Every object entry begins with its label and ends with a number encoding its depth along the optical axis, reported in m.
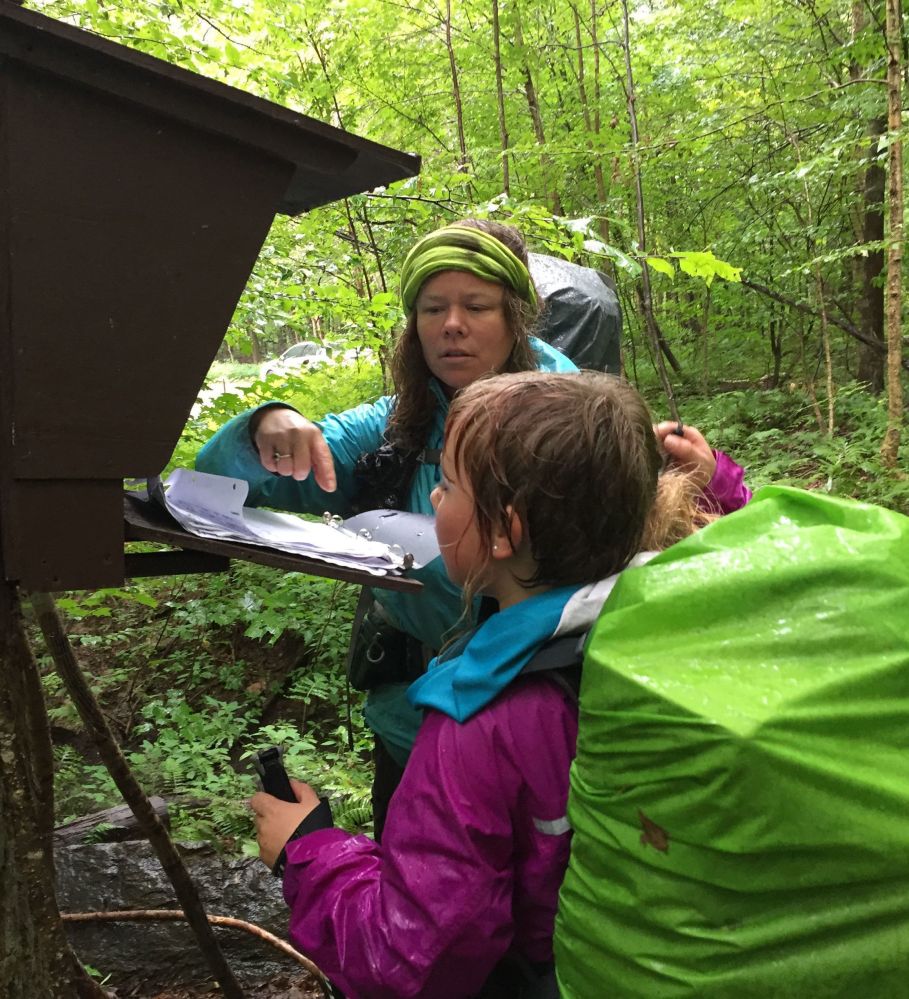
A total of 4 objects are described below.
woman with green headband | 1.78
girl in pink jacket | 1.02
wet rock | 2.67
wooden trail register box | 0.96
